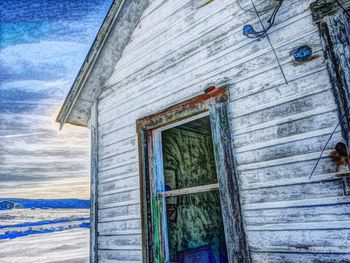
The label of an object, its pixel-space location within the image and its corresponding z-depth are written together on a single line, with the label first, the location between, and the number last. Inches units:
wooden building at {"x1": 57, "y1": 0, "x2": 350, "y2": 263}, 88.1
